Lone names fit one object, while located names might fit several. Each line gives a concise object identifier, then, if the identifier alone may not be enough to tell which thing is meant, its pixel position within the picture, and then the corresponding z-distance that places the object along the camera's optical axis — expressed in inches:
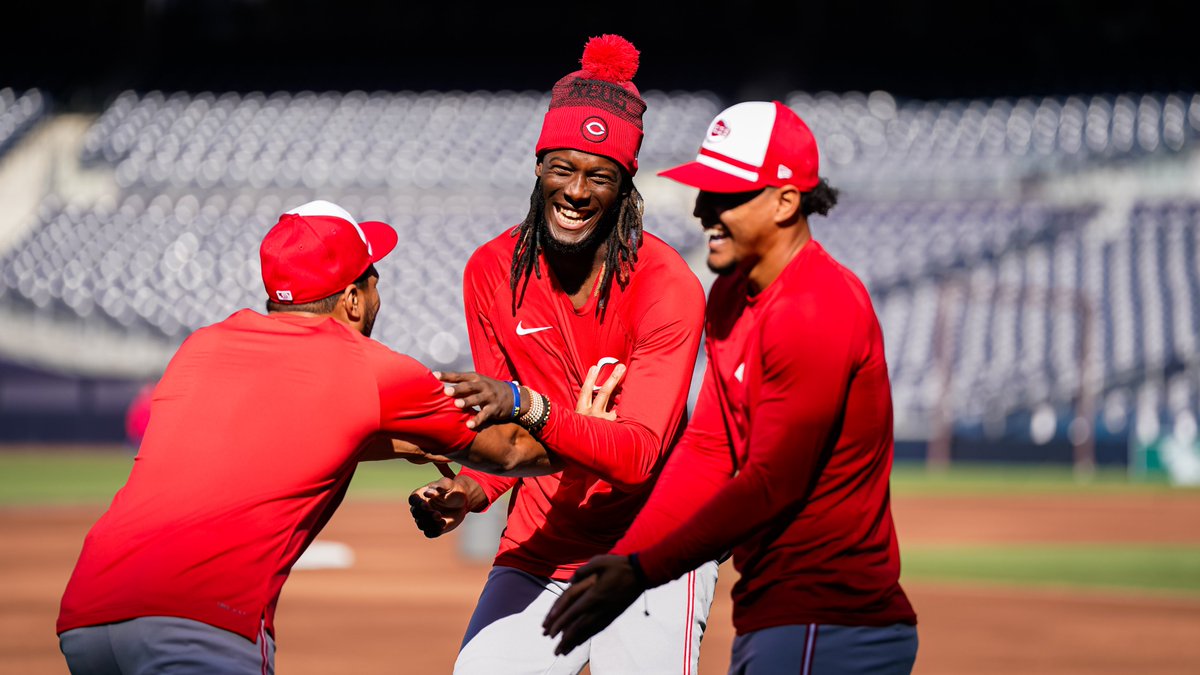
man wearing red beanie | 402.9
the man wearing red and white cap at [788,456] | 311.9
